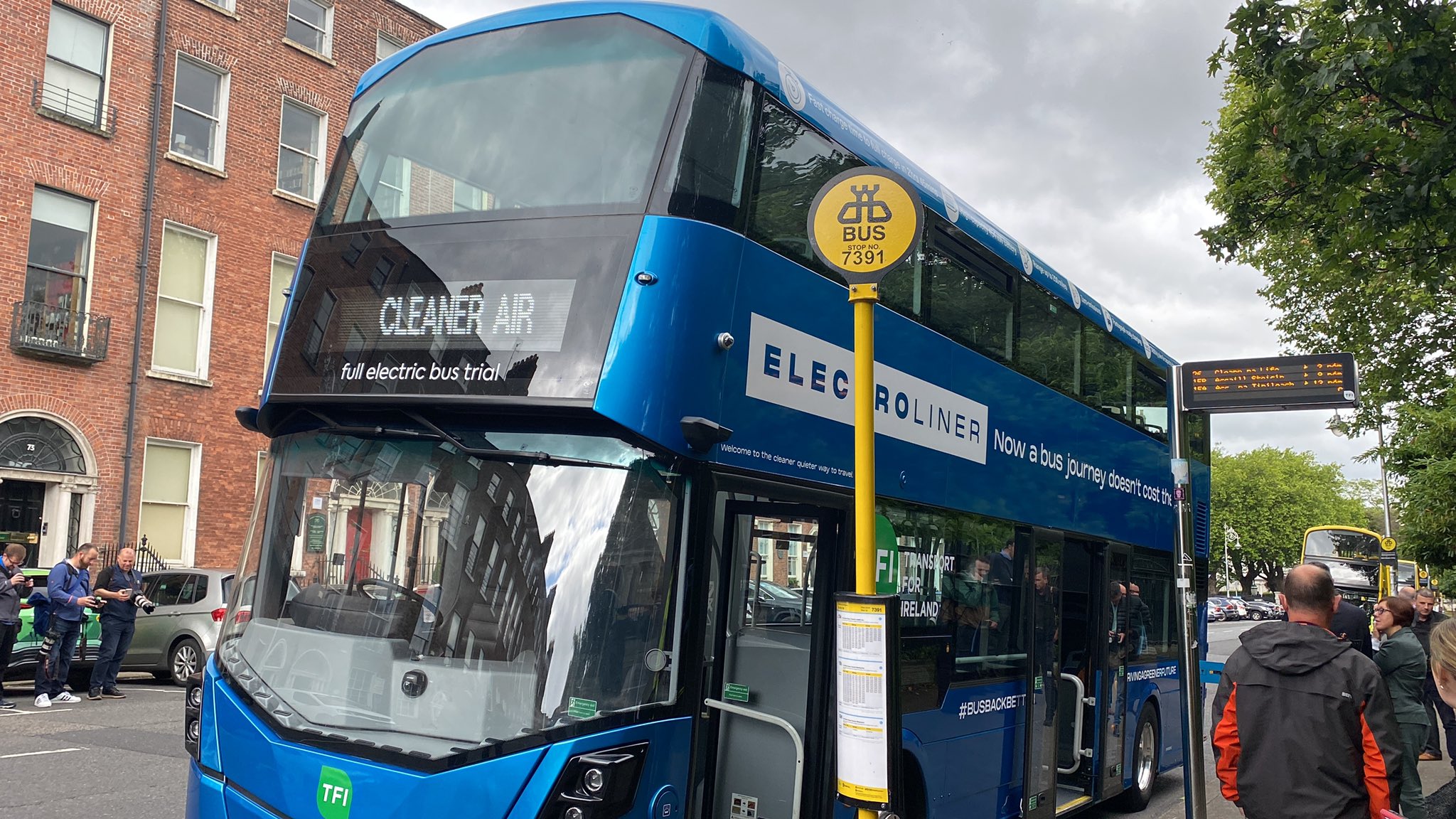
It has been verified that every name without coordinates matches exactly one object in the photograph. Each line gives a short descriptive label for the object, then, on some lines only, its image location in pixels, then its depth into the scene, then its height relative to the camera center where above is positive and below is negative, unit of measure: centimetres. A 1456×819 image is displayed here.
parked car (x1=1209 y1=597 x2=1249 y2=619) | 7088 -295
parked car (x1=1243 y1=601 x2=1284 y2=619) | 7038 -296
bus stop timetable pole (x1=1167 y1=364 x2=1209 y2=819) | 753 -51
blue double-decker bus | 443 +32
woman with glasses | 765 -69
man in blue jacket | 1324 -124
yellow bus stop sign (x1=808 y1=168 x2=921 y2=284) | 441 +121
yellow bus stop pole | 418 +39
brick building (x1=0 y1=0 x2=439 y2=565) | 1959 +492
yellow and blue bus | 3959 -3
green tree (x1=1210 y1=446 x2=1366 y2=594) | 8644 +435
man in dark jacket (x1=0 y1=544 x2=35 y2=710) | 1264 -81
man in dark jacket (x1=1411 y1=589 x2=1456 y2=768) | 1200 -152
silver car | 1575 -135
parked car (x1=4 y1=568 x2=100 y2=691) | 1396 -153
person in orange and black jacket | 411 -57
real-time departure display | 792 +117
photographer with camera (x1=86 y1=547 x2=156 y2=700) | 1391 -114
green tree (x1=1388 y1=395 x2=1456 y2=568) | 1628 +122
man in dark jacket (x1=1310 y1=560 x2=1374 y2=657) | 1104 -57
